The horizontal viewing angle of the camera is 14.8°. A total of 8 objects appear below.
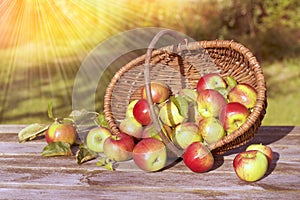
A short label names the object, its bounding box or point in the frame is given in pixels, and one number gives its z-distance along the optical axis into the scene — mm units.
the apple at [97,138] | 2740
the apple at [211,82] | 2778
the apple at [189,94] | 2761
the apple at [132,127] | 2739
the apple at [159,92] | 2799
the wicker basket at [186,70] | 2674
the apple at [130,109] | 2795
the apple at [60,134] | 2827
